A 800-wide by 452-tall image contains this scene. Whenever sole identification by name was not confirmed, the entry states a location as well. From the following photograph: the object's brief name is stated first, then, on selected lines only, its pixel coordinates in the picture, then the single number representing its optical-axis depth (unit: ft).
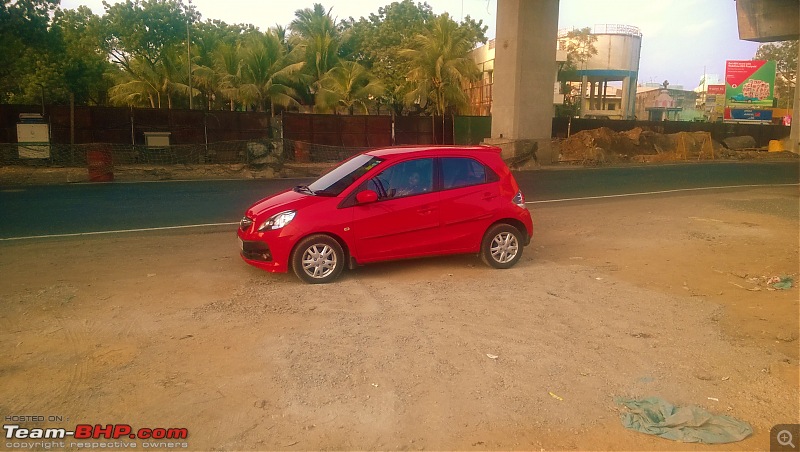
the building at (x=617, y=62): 192.13
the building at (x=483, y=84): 160.35
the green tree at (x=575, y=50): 189.47
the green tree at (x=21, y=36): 73.56
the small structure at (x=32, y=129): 77.61
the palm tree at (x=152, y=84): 123.34
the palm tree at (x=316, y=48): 125.39
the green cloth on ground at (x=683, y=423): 12.91
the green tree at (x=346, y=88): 117.19
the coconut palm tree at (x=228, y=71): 115.65
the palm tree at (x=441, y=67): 128.88
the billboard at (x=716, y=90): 259.88
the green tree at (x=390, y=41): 148.05
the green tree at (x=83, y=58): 109.60
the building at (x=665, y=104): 255.91
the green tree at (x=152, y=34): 127.30
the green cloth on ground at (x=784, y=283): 24.29
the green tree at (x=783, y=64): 222.28
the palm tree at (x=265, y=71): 114.73
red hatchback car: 23.52
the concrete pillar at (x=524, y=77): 82.28
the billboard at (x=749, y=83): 191.21
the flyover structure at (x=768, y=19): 65.31
